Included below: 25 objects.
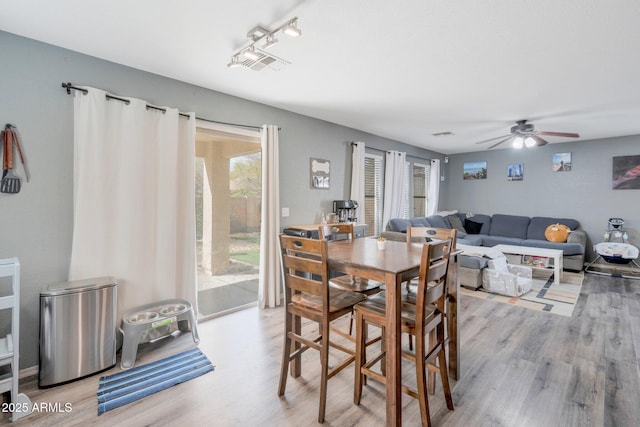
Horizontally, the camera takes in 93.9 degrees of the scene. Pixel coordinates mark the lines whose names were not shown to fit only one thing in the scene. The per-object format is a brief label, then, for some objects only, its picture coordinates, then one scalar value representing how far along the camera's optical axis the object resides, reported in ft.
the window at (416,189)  21.70
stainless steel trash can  6.81
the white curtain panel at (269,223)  11.82
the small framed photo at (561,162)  19.88
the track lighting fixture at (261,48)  6.31
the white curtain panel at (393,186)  18.56
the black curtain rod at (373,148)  16.08
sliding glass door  10.95
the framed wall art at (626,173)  17.69
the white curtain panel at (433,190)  23.08
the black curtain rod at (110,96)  7.68
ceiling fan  14.08
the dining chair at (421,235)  6.70
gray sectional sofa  17.03
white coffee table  14.94
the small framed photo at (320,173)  14.02
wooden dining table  5.21
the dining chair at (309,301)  5.73
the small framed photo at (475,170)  23.67
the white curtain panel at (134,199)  7.86
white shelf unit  5.87
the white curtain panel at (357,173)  15.97
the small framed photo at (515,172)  21.86
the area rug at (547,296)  11.88
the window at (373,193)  17.92
